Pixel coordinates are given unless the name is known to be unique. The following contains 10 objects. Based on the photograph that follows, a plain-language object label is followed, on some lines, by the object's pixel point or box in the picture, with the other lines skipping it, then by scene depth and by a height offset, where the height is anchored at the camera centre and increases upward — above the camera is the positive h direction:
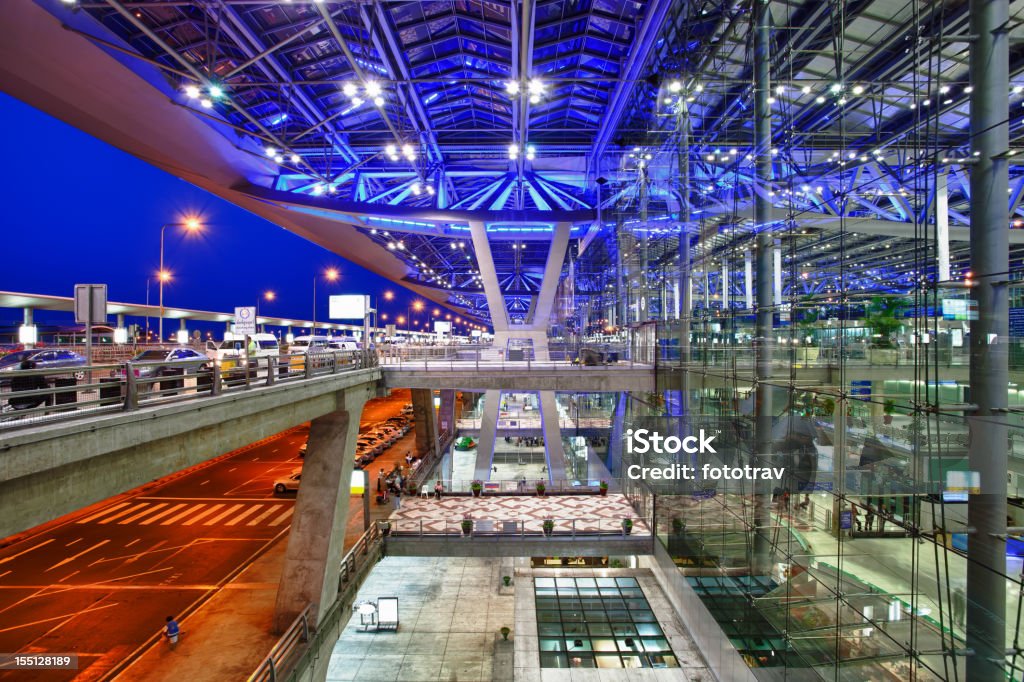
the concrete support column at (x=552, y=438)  28.86 -5.84
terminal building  6.84 -0.76
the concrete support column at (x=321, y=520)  14.28 -5.64
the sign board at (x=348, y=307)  28.12 +2.14
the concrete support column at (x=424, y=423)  37.06 -6.40
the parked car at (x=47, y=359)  13.81 -0.45
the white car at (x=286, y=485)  27.25 -8.18
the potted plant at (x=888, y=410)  7.91 -1.21
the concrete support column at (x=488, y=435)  29.50 -5.78
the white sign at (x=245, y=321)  16.80 +0.76
